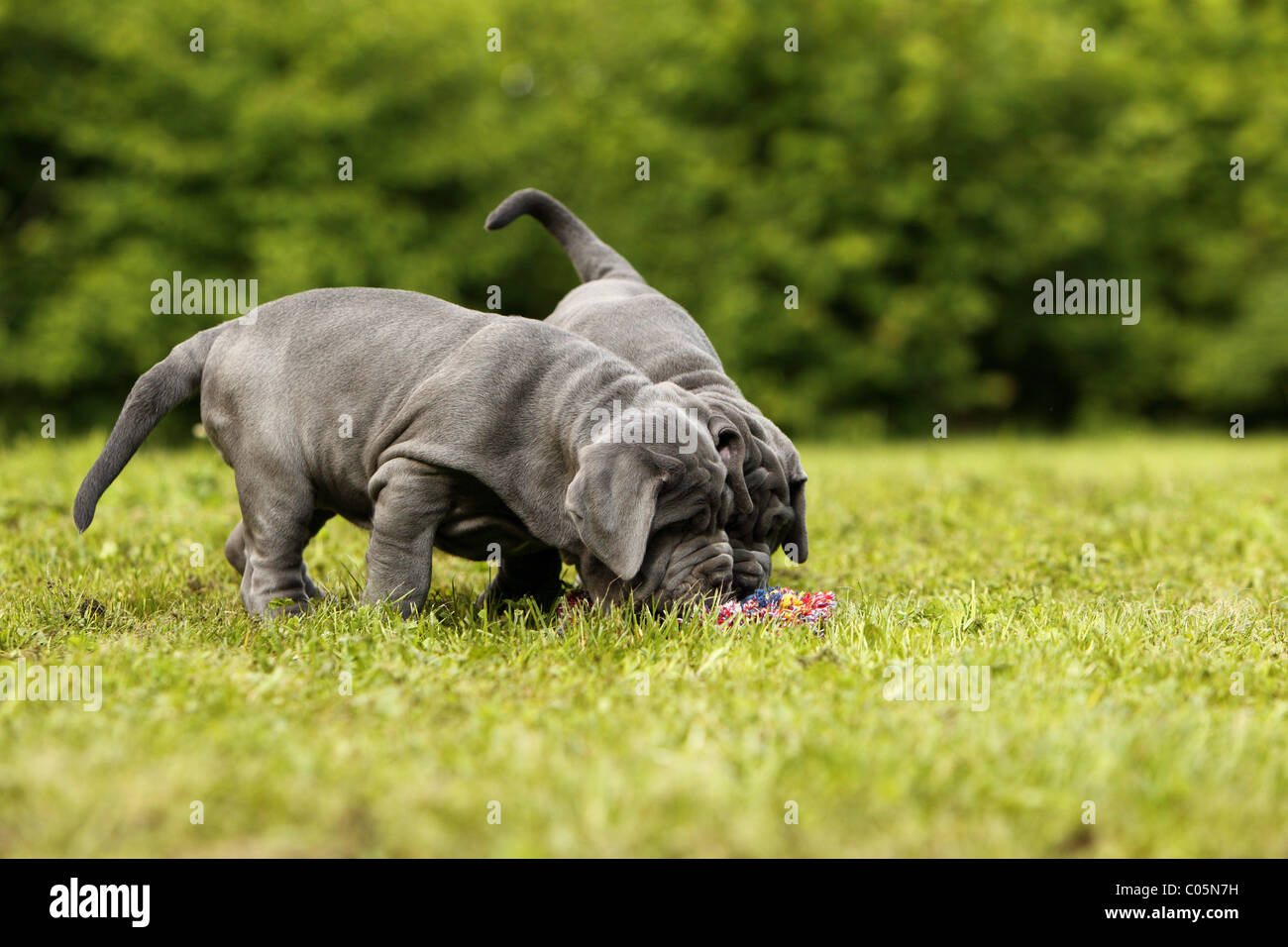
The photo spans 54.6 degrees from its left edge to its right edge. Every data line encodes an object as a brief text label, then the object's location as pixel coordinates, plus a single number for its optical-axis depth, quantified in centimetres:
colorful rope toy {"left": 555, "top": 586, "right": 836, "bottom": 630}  389
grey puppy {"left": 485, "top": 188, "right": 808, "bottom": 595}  420
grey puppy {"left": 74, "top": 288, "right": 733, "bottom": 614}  380
